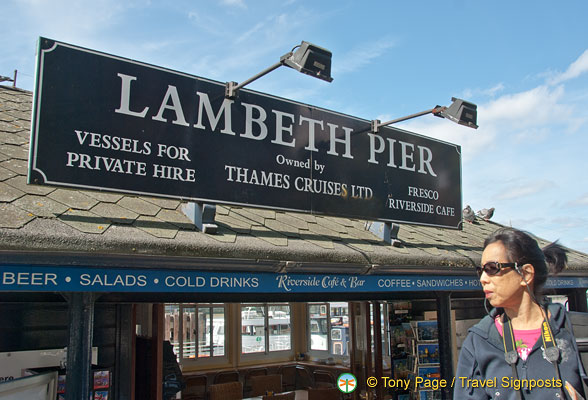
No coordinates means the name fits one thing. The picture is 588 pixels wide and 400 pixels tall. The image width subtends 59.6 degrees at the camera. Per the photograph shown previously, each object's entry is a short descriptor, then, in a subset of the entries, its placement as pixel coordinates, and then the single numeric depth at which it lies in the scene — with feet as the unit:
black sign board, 13.32
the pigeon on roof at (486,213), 32.04
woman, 6.03
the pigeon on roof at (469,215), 29.58
